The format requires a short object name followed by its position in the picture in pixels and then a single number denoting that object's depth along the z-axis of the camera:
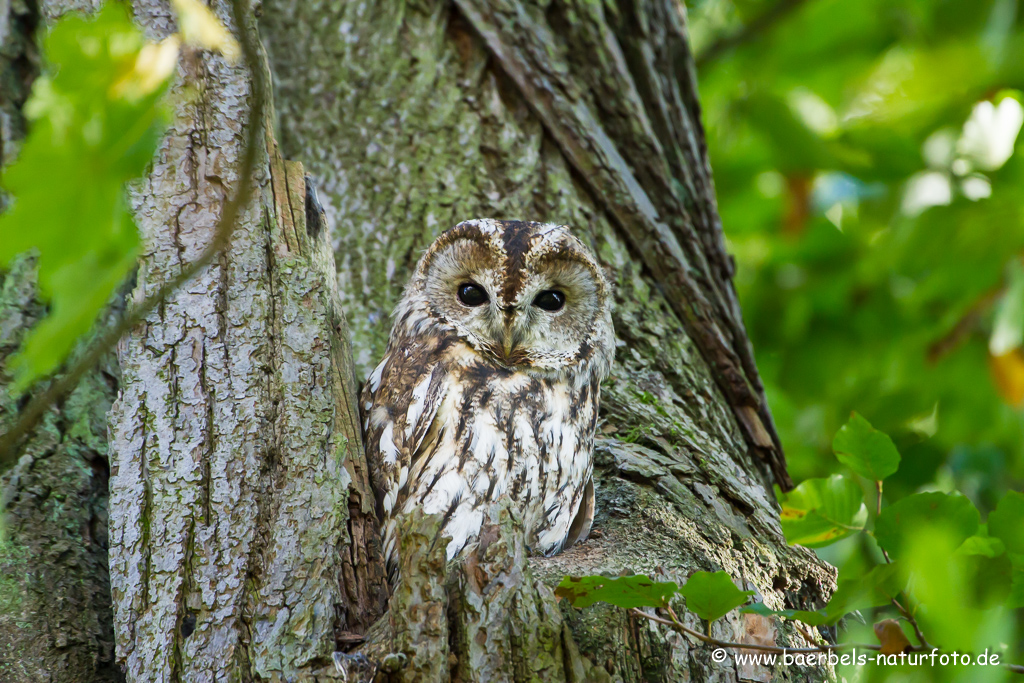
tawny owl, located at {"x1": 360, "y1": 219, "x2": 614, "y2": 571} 8.86
